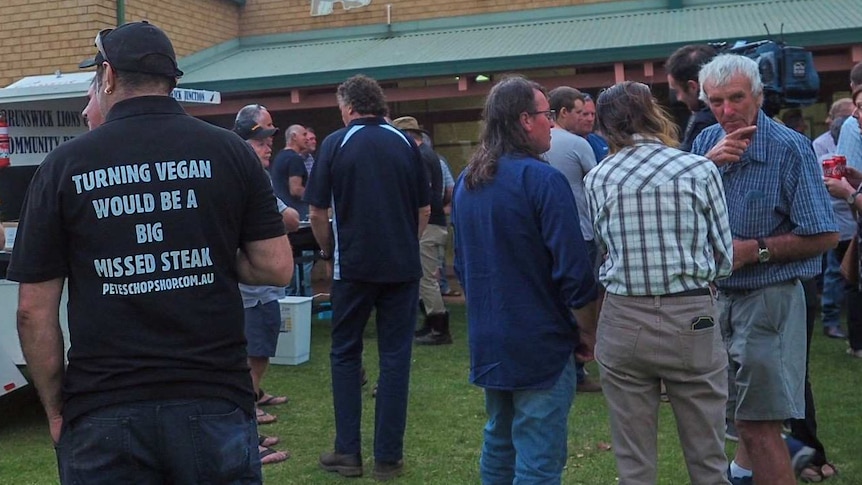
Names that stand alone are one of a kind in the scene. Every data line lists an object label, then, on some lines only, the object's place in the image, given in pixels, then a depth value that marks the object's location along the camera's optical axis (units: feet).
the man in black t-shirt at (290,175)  29.53
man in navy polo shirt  15.57
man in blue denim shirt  10.79
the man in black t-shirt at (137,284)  7.65
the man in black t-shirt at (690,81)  13.37
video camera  12.51
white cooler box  24.79
